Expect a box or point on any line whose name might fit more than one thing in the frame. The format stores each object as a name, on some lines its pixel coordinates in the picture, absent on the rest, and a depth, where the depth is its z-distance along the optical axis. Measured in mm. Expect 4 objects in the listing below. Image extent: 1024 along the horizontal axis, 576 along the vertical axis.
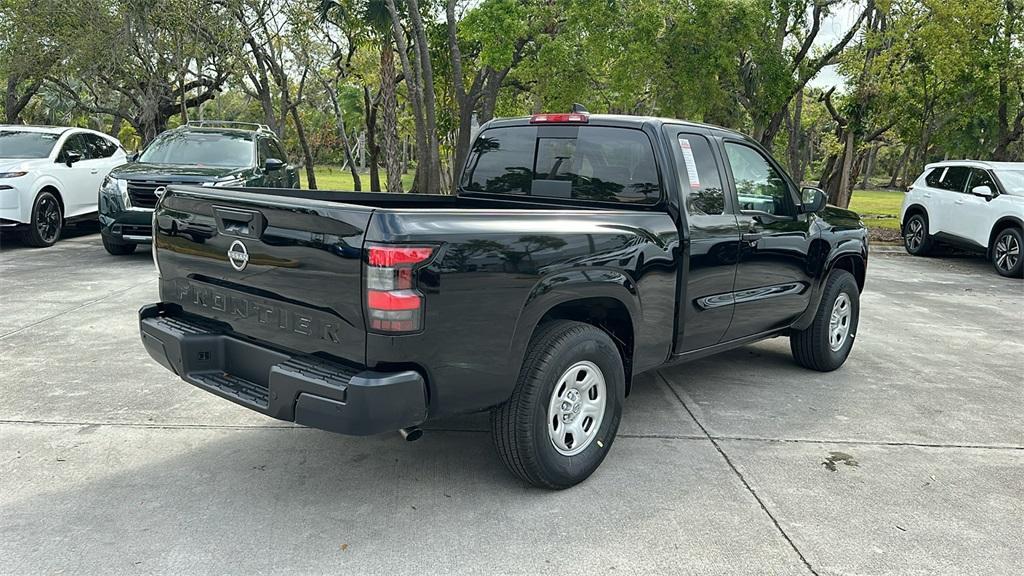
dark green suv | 10203
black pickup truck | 3141
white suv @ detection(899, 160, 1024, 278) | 12234
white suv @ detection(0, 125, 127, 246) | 11180
